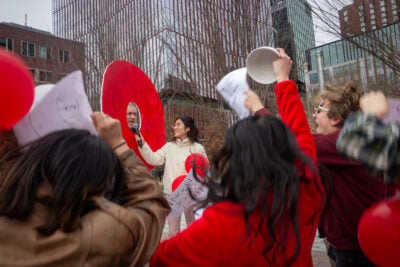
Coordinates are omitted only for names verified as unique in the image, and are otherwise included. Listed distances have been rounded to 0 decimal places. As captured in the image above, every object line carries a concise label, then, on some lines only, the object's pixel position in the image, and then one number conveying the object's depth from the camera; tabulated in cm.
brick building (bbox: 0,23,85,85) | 1087
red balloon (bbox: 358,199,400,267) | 128
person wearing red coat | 126
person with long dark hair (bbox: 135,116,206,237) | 412
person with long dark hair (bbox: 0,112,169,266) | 104
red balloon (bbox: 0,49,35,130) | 128
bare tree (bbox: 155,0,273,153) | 609
